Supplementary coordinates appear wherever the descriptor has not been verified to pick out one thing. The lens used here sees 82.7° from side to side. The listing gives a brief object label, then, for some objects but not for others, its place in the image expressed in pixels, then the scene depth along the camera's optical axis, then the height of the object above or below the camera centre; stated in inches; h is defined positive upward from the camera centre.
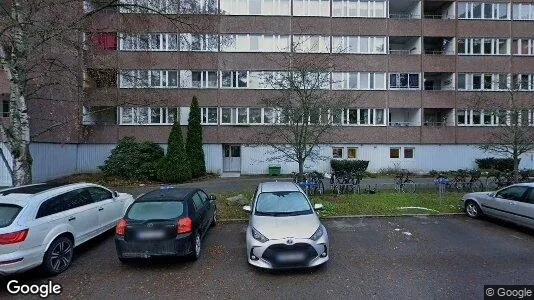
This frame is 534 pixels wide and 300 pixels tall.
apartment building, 893.2 +210.9
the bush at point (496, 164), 896.6 -50.4
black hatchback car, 226.5 -62.1
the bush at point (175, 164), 722.8 -40.4
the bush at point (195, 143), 808.3 +11.3
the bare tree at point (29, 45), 332.8 +121.2
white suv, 199.2 -57.2
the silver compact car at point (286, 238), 215.0 -66.2
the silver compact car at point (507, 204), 307.6 -63.5
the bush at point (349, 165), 874.8 -51.9
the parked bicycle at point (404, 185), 531.2 -68.6
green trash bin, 903.7 -68.3
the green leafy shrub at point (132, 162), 738.8 -36.2
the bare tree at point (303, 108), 447.8 +58.2
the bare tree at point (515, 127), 495.1 +32.5
